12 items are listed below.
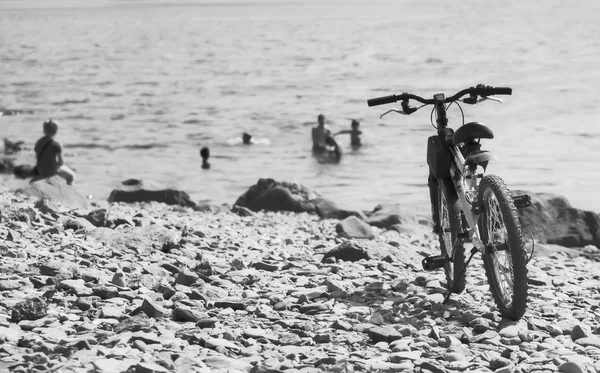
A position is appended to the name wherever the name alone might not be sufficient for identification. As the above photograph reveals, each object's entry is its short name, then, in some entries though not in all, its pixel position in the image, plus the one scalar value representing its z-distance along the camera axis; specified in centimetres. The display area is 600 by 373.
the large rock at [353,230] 1046
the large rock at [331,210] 1332
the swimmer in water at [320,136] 2388
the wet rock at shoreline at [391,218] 1252
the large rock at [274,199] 1393
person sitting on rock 1451
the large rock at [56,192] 1184
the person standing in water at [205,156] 2312
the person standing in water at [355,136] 2535
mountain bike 572
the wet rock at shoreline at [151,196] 1469
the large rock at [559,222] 1191
